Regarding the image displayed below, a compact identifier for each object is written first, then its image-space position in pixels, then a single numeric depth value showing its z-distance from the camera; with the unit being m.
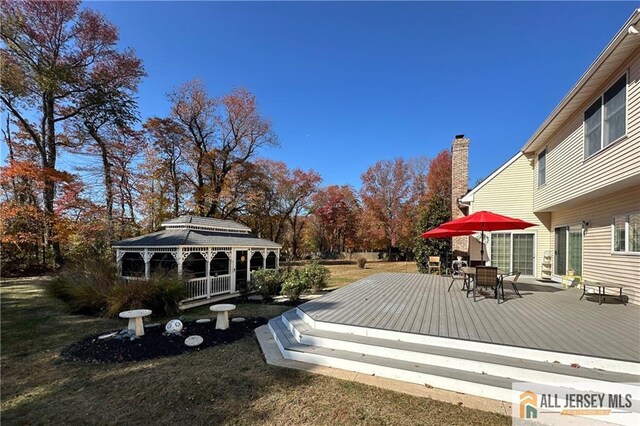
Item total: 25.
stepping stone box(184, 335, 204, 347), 5.46
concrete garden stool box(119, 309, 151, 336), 5.93
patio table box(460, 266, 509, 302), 7.59
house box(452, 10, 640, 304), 6.05
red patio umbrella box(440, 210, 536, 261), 6.77
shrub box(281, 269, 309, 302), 10.15
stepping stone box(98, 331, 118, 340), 5.86
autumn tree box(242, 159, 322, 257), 27.91
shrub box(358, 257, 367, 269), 23.67
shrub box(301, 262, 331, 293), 11.48
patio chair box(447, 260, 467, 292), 8.30
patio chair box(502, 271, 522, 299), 7.56
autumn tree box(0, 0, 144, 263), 14.67
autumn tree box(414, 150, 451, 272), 15.84
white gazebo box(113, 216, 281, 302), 10.28
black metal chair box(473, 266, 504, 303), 6.50
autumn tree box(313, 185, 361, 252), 31.97
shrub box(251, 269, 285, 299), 11.07
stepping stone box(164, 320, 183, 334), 6.11
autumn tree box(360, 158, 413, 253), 30.00
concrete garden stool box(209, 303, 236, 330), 6.59
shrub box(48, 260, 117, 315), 8.18
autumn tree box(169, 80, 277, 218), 20.72
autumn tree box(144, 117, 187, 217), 20.05
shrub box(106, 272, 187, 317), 7.57
